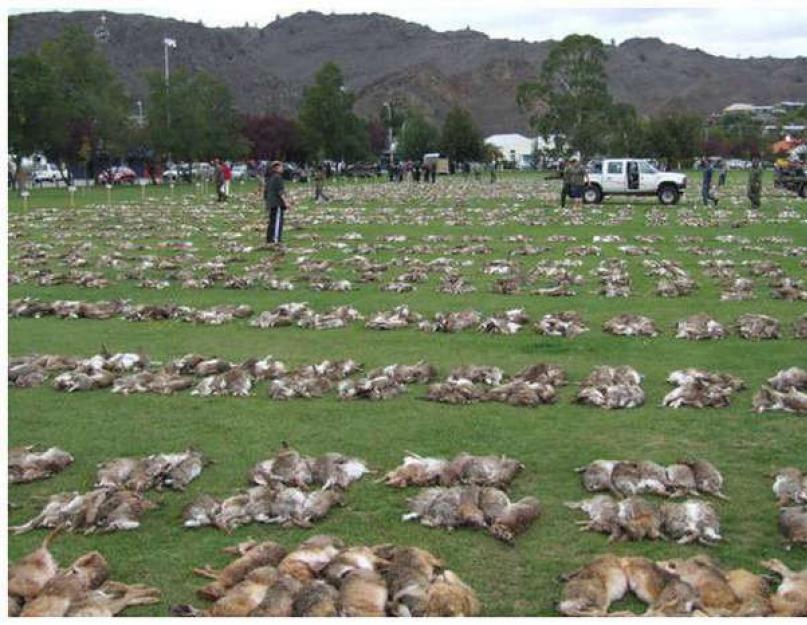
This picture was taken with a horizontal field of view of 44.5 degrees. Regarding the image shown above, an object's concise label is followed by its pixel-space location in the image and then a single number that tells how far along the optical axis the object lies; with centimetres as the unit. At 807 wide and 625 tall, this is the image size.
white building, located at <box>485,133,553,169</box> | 15612
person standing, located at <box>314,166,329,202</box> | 5356
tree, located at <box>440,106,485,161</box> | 13775
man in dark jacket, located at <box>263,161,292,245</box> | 2717
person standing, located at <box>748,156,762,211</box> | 4190
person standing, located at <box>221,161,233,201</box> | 5397
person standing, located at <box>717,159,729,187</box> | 6825
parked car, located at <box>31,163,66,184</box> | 8850
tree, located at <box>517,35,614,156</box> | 12388
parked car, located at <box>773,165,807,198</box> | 5119
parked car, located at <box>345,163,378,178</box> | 11691
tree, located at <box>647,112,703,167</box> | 12012
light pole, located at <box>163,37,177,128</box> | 8677
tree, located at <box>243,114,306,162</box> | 12300
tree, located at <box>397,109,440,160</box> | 14512
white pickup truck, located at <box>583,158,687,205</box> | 4672
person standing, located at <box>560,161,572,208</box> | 4522
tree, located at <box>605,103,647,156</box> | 12094
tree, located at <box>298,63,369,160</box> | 10506
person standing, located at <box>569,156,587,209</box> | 4581
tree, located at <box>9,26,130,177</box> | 6762
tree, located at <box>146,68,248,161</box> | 8688
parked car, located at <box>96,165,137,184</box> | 8875
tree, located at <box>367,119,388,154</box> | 16315
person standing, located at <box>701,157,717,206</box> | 4591
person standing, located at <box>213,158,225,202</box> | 5391
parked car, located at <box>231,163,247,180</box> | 10012
